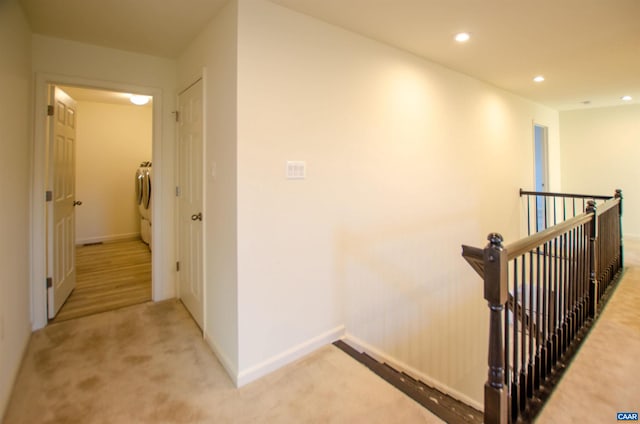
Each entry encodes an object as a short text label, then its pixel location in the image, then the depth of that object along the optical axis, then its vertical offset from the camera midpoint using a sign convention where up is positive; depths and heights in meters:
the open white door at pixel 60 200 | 2.79 +0.13
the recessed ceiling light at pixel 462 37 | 2.70 +1.48
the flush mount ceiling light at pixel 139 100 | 4.01 +1.43
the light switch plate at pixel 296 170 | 2.22 +0.30
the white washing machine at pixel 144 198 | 5.23 +0.27
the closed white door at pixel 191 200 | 2.63 +0.12
